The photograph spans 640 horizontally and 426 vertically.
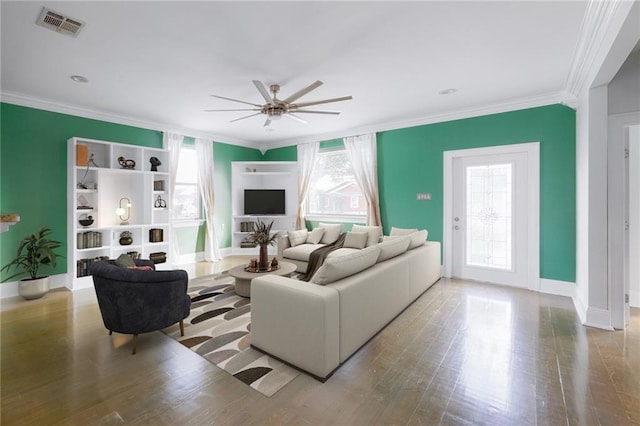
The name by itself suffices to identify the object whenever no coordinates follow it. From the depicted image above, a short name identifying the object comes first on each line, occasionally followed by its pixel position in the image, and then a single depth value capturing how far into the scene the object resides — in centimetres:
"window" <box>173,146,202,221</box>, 634
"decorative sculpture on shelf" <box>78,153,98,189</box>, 475
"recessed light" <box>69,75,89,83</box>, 359
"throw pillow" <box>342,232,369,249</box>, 513
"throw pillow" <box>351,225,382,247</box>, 521
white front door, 449
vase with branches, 409
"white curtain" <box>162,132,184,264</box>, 585
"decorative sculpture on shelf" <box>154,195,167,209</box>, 574
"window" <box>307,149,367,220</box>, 645
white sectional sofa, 223
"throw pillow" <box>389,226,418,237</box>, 506
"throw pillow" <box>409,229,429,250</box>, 418
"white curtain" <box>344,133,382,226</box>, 589
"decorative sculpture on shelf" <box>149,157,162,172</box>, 552
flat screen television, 715
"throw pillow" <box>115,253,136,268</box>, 304
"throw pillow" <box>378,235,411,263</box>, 331
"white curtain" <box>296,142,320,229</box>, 688
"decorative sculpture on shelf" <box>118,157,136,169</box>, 515
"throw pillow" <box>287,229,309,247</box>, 571
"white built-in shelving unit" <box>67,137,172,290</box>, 461
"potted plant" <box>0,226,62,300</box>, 406
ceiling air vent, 242
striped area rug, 228
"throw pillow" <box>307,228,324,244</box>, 584
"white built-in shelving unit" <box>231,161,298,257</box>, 712
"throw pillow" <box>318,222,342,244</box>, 589
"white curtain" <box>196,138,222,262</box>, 652
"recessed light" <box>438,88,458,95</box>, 408
